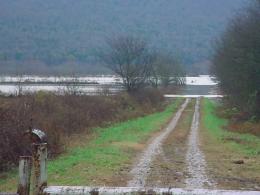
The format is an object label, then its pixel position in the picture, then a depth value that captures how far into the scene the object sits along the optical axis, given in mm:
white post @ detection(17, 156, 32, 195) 8647
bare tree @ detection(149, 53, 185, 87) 178127
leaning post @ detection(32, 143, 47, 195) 8716
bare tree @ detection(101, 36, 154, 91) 113807
